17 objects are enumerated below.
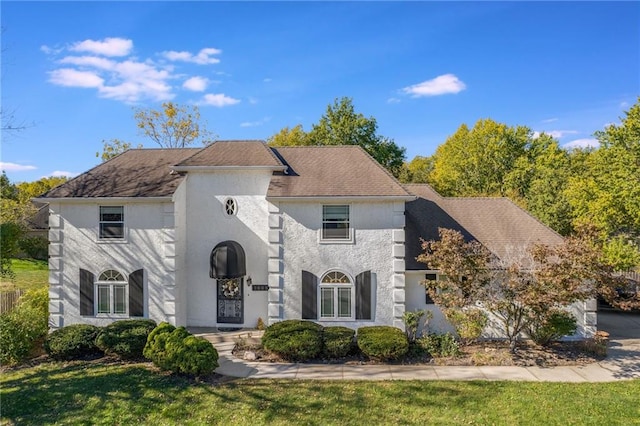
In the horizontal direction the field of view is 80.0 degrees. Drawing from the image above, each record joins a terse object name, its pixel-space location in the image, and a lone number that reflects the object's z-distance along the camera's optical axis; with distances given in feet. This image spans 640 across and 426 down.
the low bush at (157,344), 45.65
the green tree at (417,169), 139.74
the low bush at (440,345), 51.72
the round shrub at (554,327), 53.26
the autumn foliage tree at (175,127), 135.85
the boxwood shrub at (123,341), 50.03
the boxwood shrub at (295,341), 50.52
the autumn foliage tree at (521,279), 47.03
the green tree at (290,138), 155.74
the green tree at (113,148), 131.75
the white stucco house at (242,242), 57.67
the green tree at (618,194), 66.95
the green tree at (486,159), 155.53
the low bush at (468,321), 50.65
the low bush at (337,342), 51.03
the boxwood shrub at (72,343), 51.11
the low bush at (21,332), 49.42
